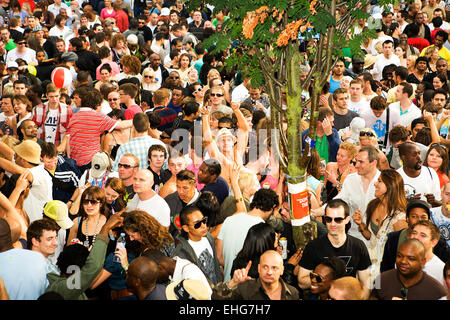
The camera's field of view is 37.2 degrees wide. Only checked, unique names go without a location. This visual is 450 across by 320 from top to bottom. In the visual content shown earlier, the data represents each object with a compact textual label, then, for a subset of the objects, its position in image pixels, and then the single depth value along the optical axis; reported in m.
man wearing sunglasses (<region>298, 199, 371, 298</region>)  5.85
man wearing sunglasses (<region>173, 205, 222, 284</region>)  5.89
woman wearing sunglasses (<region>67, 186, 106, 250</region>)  6.63
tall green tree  5.38
